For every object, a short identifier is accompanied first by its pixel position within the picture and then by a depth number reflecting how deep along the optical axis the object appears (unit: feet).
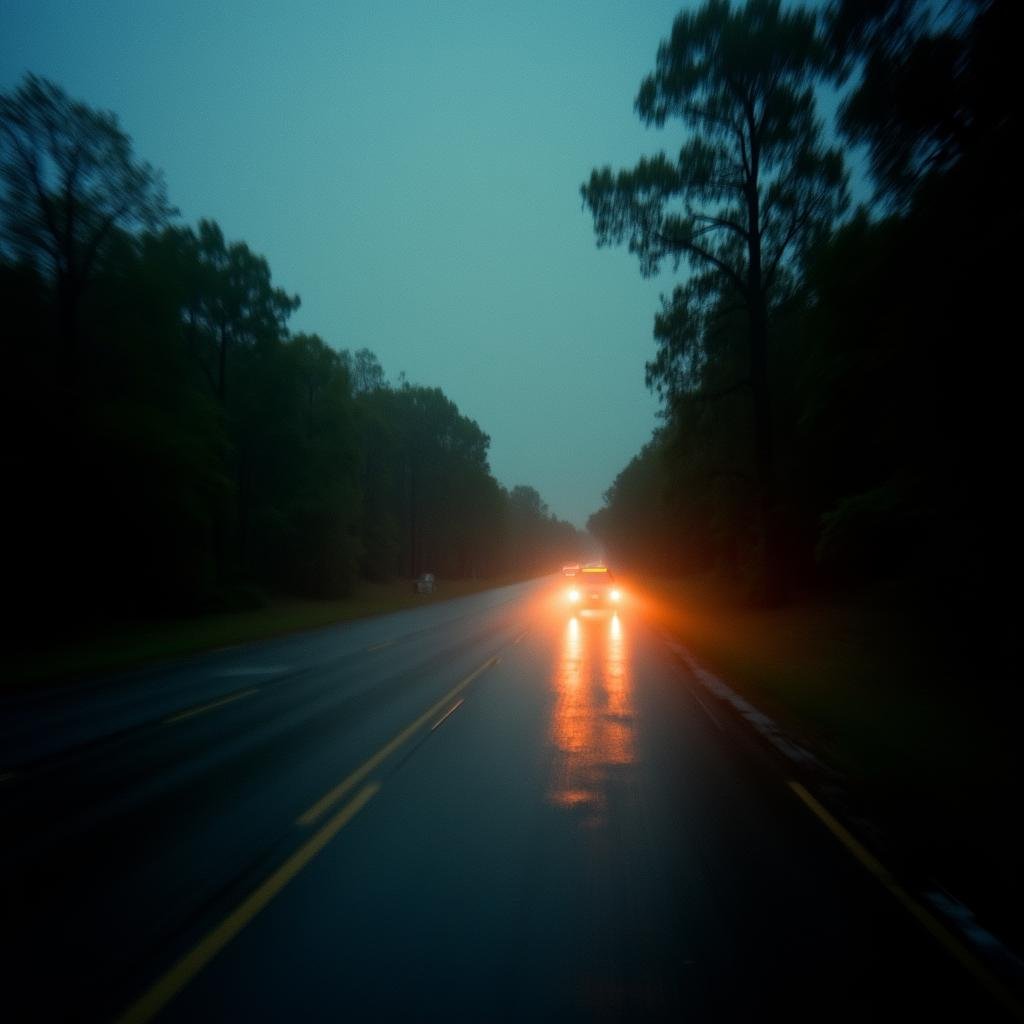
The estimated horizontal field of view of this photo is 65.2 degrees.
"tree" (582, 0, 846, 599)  66.33
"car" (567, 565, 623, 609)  116.78
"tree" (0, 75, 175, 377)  78.79
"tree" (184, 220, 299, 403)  129.80
